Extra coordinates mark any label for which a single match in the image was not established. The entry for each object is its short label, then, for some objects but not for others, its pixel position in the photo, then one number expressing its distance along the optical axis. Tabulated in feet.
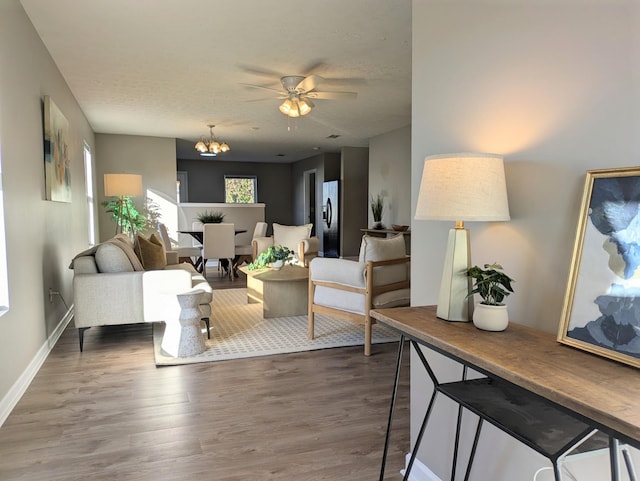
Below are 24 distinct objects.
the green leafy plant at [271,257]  16.12
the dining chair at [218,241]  22.76
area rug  11.35
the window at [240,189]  42.06
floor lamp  18.66
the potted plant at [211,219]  25.23
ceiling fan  14.58
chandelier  23.72
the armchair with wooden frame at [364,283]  11.57
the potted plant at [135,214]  25.09
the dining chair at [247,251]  24.62
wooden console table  2.59
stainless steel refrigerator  32.42
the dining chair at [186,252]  21.90
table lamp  4.32
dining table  24.37
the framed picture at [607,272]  3.21
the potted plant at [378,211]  26.78
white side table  11.05
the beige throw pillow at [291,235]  21.20
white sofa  11.42
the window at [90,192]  21.81
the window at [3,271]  8.30
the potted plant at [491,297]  4.23
